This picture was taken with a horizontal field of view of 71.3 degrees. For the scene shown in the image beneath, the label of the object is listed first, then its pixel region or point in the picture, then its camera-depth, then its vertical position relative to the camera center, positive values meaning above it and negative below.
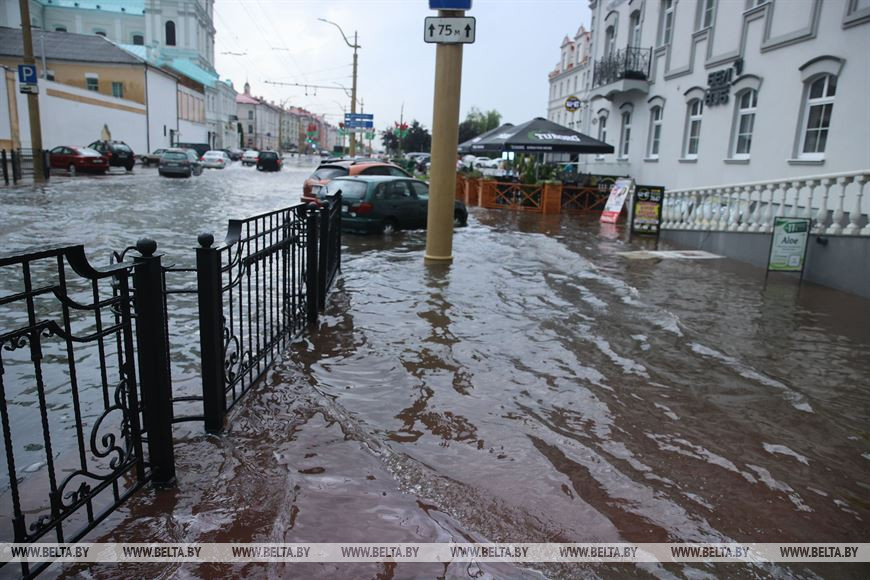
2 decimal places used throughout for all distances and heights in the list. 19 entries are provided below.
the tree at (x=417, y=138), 74.25 +3.76
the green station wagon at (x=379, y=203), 13.62 -0.80
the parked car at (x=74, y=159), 29.16 -0.19
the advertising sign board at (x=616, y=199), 18.92 -0.69
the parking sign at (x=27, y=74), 21.55 +2.74
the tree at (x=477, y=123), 80.06 +7.36
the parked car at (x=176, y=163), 32.06 -0.24
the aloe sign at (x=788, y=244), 9.97 -0.97
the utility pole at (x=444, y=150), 10.18 +0.34
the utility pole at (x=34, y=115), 21.38 +1.40
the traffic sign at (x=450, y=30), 9.75 +2.22
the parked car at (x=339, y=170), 15.77 -0.12
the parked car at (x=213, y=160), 47.38 +0.00
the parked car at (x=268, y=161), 48.56 +0.16
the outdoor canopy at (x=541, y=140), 20.44 +1.13
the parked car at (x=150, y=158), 43.19 -0.03
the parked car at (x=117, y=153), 35.26 +0.18
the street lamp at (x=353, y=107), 47.68 +4.73
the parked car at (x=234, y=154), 70.50 +0.82
